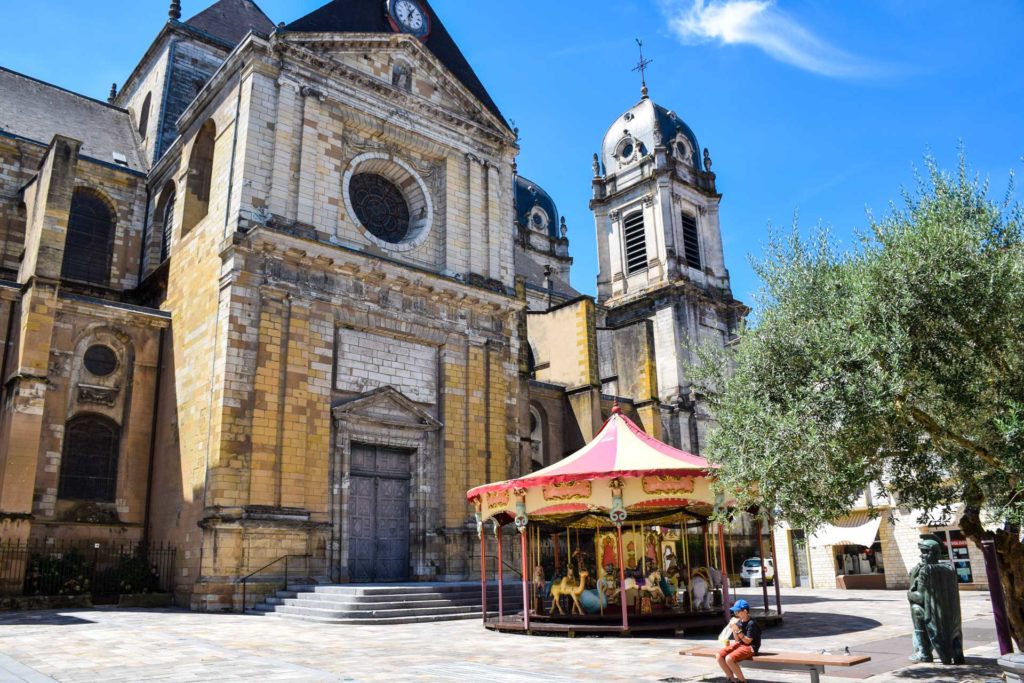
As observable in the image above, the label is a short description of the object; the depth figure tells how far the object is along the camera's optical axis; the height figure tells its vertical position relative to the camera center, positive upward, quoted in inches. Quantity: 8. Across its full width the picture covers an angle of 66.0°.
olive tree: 327.6 +65.1
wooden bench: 288.0 -43.1
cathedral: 651.5 +218.0
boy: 306.7 -38.9
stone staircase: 536.1 -38.1
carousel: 479.8 +19.1
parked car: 1138.7 -43.8
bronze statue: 358.6 -31.6
